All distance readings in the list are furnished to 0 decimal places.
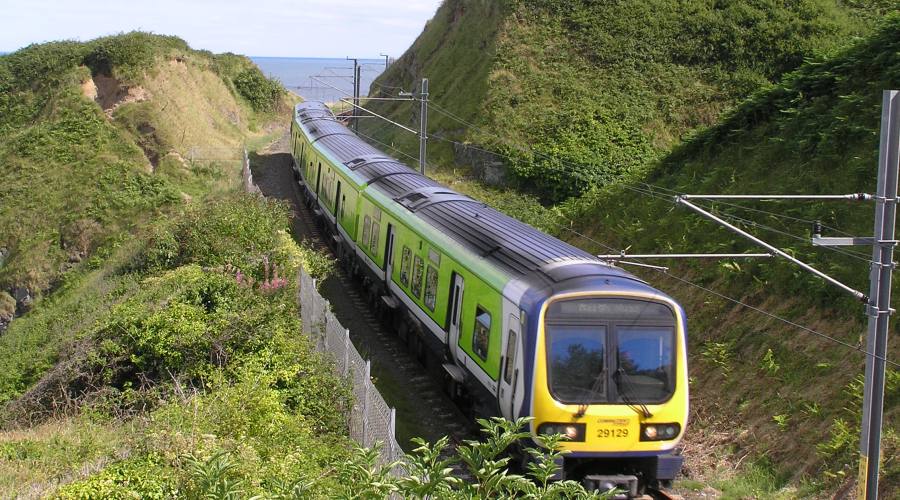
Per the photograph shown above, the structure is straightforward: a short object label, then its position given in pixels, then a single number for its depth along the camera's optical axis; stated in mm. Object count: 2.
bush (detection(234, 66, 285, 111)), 59784
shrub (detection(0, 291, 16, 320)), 32125
